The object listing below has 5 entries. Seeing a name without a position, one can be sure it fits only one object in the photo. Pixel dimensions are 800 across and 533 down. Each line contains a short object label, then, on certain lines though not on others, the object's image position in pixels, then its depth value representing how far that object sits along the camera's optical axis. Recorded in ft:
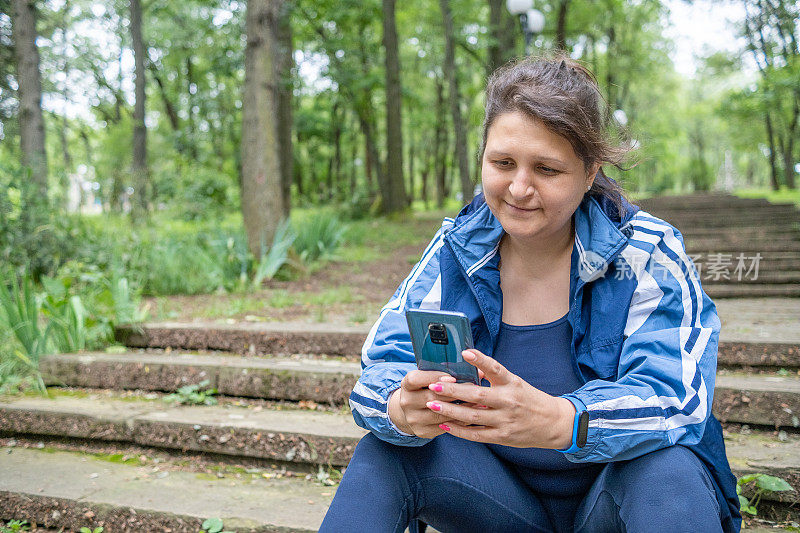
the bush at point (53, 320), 11.19
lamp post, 30.34
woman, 4.21
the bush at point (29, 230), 17.29
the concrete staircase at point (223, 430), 7.67
